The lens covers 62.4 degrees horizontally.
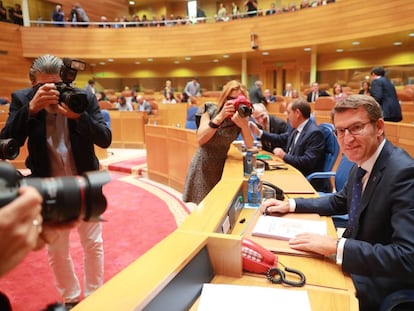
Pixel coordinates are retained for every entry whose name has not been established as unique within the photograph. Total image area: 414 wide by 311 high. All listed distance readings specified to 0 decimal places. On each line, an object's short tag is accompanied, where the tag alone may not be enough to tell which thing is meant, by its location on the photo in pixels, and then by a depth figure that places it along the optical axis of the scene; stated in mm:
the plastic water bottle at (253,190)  1963
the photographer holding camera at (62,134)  1599
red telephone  1262
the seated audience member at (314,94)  8375
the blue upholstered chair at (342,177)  2408
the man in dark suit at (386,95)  4867
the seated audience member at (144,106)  9336
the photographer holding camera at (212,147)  2453
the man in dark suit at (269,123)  3943
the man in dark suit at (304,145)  2922
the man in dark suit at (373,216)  1205
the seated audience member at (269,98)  9798
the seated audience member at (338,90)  8739
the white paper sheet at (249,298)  1053
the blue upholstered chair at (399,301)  1184
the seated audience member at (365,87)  6818
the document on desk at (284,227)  1549
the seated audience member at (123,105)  9492
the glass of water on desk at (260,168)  2430
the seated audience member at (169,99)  10875
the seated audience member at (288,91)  10891
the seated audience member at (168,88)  10991
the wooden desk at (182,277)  844
